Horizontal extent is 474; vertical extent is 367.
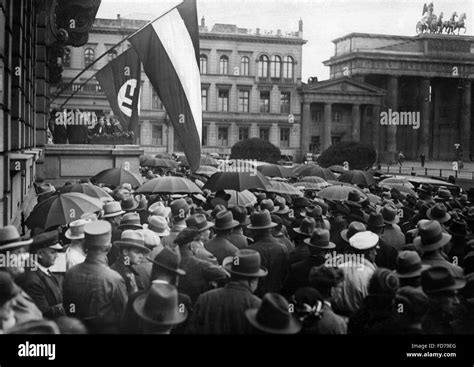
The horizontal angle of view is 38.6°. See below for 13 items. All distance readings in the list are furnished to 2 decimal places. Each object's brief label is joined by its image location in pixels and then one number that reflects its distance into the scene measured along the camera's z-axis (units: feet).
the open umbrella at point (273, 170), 59.72
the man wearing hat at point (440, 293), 19.48
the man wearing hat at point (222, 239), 25.40
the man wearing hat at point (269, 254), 25.13
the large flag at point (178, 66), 37.06
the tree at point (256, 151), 107.86
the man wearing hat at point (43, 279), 20.59
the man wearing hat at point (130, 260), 22.18
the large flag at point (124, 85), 47.80
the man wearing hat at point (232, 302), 19.19
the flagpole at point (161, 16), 38.11
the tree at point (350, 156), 108.78
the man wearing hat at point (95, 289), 20.15
